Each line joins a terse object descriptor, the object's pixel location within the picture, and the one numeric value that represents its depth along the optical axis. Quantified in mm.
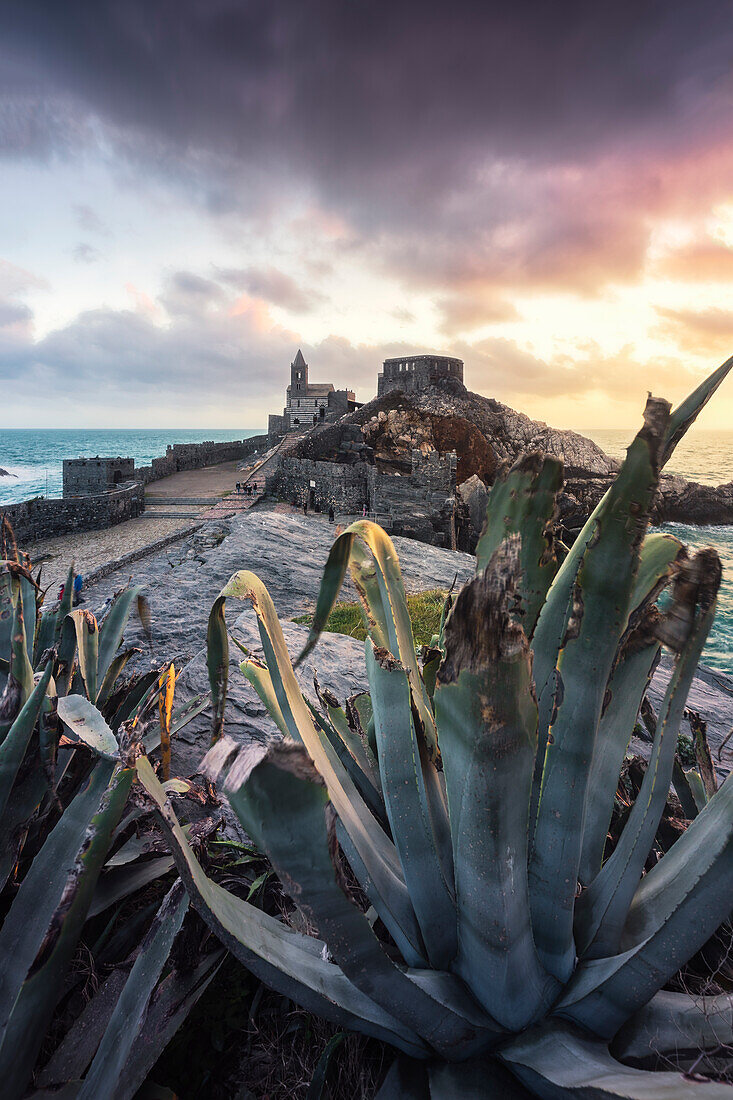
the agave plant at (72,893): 1025
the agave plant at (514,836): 753
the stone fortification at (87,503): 23703
